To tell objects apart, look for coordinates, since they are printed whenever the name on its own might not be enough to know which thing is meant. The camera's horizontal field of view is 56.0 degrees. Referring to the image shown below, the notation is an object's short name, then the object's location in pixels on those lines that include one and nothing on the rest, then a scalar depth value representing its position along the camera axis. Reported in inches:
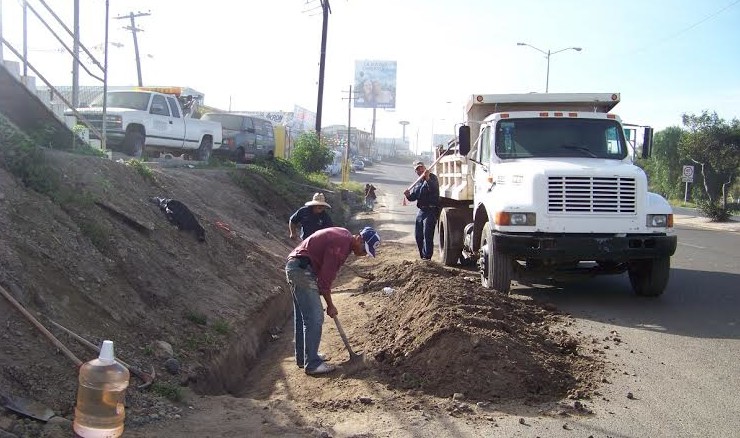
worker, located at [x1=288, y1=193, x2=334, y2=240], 311.4
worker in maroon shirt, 249.4
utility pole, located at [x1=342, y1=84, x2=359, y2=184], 2492.9
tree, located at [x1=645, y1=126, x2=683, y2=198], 2229.3
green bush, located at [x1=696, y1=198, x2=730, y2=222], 1179.9
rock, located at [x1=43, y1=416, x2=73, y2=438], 164.6
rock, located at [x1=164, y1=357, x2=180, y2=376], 234.5
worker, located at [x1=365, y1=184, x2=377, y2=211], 1105.4
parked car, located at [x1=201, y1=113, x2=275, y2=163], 960.3
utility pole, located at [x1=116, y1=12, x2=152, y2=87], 1664.6
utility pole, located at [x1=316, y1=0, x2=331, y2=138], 1366.9
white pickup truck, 620.7
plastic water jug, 150.4
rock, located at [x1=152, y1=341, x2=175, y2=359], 242.8
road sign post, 1476.4
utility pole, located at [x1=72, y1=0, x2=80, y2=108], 661.4
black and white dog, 390.3
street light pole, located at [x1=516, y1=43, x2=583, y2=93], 1595.7
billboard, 3063.5
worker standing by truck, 478.6
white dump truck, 334.6
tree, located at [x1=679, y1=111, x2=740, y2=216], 1652.3
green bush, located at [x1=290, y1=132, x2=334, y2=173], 1316.4
